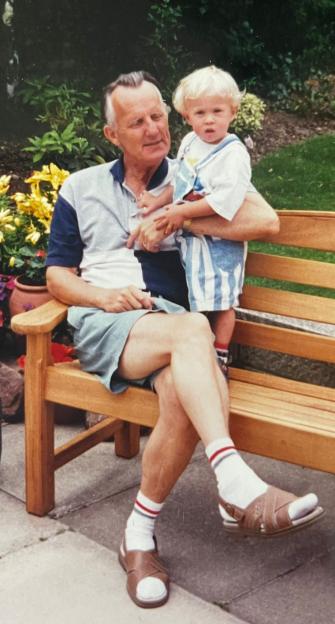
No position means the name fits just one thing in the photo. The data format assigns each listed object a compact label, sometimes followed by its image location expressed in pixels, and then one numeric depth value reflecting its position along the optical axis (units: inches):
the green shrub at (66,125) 254.4
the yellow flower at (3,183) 187.5
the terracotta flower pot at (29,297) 172.7
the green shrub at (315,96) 355.9
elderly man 109.5
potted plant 173.8
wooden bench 115.0
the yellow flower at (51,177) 176.1
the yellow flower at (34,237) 175.6
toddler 122.6
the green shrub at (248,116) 311.6
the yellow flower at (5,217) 183.2
